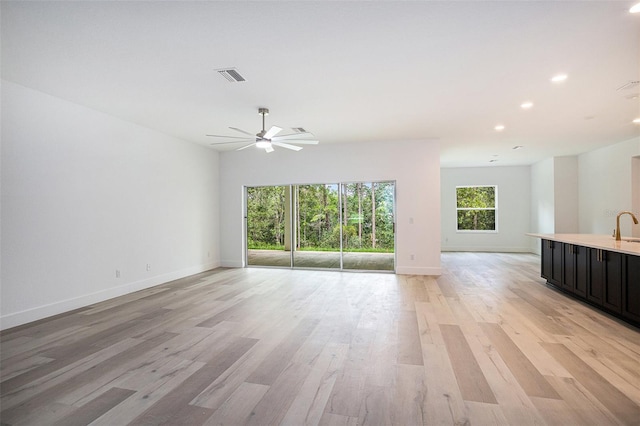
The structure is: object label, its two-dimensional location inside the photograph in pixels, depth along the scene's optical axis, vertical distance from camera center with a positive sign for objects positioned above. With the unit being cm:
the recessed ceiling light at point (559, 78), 341 +151
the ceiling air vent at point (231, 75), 326 +152
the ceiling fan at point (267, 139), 421 +107
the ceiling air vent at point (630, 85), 358 +151
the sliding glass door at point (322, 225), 684 -24
